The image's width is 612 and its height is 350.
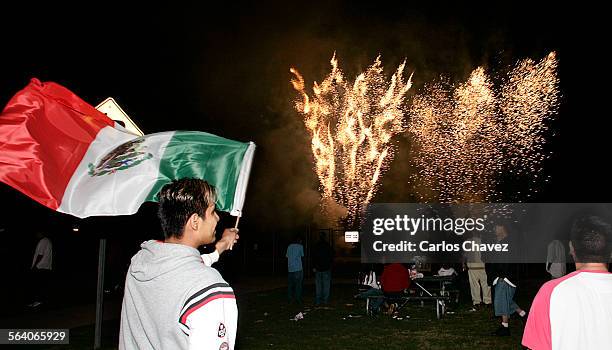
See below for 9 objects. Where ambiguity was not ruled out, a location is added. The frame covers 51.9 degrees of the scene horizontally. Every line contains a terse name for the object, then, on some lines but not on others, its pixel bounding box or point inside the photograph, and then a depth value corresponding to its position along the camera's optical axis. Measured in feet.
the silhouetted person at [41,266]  50.52
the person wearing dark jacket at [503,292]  41.52
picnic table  50.55
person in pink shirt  11.47
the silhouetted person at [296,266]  63.77
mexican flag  17.85
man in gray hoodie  7.99
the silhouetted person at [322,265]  60.85
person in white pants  61.31
